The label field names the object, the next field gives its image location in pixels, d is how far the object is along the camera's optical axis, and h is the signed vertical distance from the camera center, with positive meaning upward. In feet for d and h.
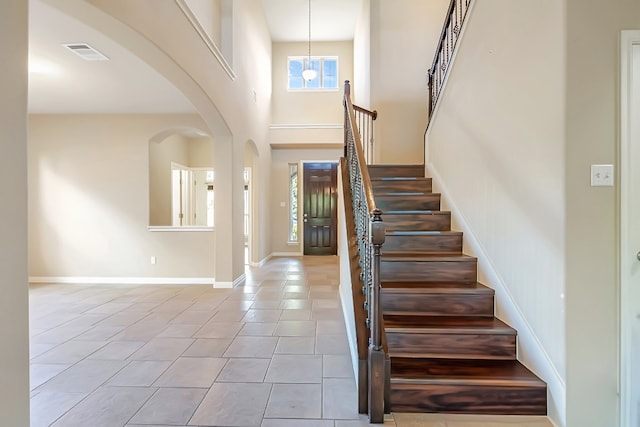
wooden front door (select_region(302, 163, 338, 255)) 27.55 +0.36
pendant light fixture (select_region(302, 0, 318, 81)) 24.07 +10.33
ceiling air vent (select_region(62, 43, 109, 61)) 10.11 +5.27
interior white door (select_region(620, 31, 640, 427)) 5.62 -0.24
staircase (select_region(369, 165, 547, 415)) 6.28 -2.65
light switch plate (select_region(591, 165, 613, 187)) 5.66 +0.64
